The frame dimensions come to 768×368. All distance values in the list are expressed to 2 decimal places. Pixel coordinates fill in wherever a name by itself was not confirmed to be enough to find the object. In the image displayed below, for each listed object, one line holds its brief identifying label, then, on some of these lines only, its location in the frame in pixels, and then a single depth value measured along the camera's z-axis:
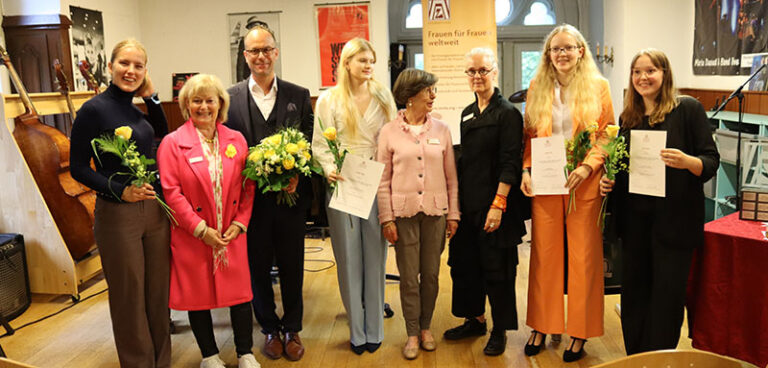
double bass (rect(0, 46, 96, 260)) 4.30
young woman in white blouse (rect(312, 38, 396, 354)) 3.14
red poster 7.18
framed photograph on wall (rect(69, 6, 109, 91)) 5.79
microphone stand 4.06
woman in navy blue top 2.69
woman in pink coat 2.83
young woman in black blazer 2.65
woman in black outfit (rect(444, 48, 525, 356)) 3.04
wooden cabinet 5.39
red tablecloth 2.70
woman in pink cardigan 3.07
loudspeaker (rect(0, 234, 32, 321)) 4.07
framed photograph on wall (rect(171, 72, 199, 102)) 7.43
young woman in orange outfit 2.93
